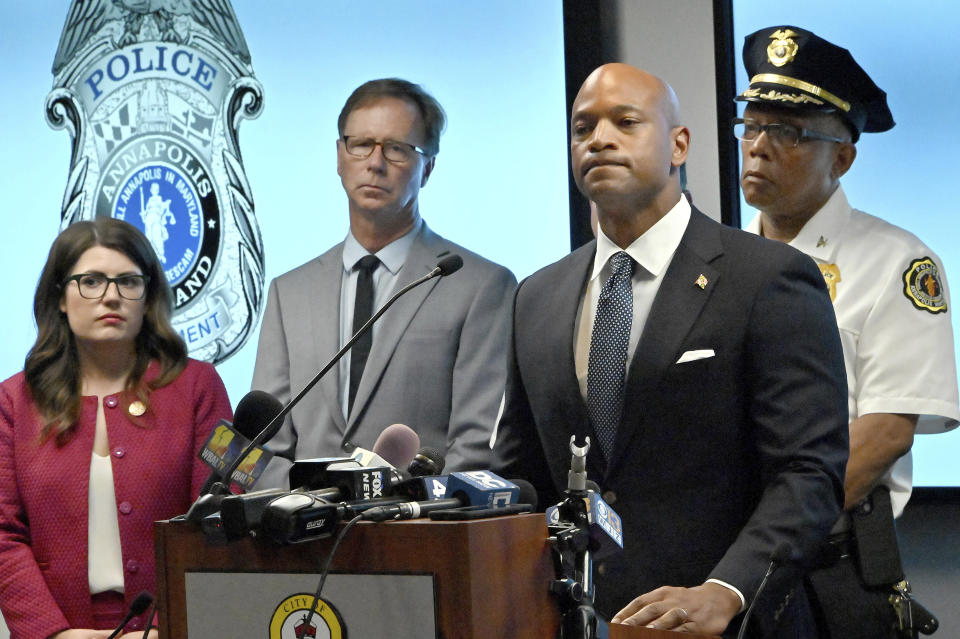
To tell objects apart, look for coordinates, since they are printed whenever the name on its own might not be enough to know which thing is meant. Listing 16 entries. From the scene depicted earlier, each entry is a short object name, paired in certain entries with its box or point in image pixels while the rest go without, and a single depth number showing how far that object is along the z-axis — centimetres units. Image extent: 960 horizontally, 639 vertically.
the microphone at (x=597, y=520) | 686
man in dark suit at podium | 722
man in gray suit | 784
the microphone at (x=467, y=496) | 672
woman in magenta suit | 772
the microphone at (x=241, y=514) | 675
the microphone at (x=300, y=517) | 645
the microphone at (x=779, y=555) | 697
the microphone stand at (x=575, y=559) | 682
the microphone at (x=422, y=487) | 687
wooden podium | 647
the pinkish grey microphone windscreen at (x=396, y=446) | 710
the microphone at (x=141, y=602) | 710
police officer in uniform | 753
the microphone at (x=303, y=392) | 693
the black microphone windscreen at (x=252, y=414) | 702
